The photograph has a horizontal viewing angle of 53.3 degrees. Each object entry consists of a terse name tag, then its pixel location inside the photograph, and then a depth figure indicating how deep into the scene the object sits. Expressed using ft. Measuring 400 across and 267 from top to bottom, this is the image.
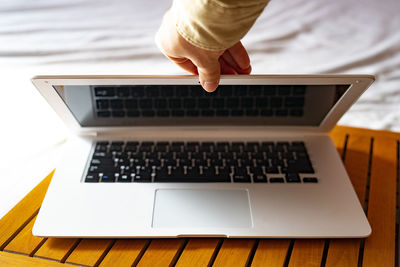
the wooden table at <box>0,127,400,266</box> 1.84
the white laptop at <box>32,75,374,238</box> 1.95
